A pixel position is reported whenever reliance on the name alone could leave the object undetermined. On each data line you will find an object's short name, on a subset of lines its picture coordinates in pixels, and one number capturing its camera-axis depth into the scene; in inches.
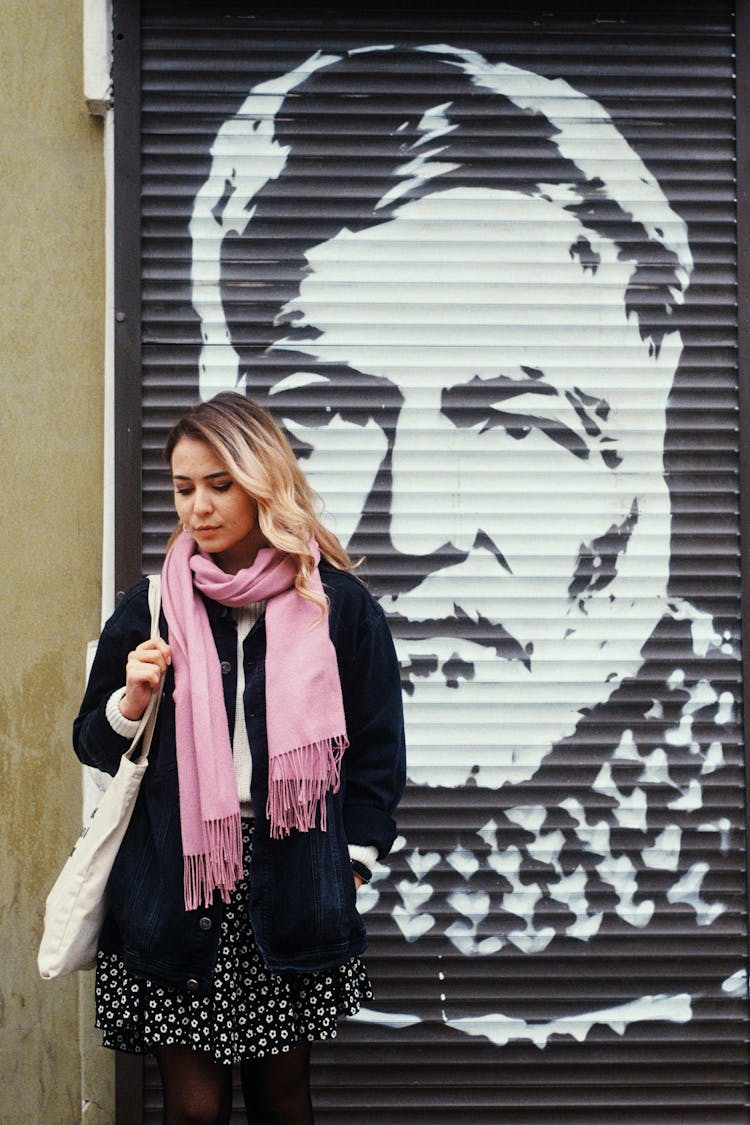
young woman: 99.1
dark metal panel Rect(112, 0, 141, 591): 144.0
